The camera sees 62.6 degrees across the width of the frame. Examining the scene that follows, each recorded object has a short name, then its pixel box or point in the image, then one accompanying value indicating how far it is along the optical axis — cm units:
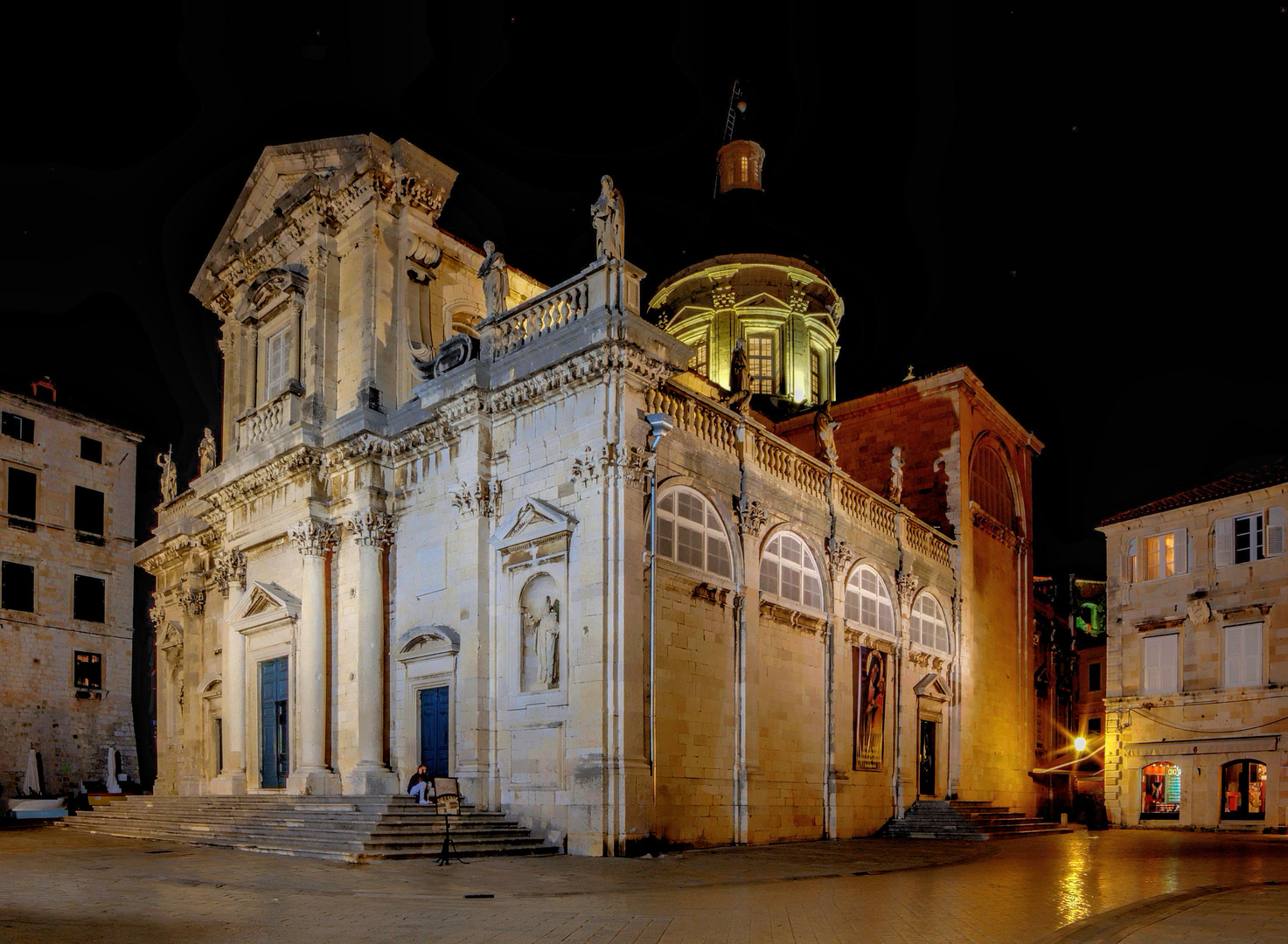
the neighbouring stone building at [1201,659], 3094
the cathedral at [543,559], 1853
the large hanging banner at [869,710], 2580
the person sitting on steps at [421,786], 1888
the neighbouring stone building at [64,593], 3784
